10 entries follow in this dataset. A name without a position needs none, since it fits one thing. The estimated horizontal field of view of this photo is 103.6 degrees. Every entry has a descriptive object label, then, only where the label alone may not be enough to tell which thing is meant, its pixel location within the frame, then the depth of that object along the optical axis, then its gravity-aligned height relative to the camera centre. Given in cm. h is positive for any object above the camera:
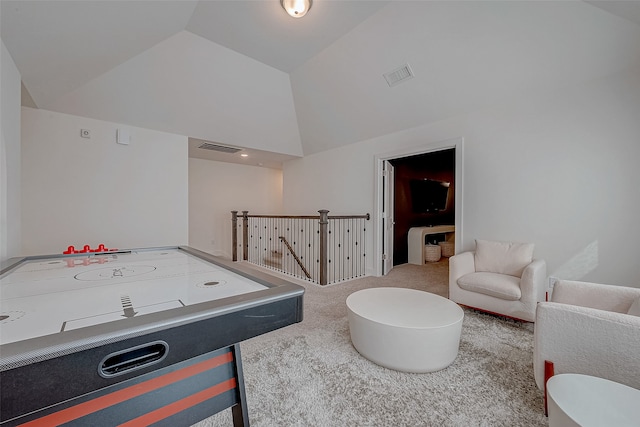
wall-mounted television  551 +32
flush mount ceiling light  228 +186
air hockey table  54 -34
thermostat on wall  334 +96
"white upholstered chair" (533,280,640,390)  117 -66
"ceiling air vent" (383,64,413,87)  298 +163
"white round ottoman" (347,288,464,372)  165 -85
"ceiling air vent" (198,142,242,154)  436 +111
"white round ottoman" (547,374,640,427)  90 -75
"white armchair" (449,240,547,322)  224 -69
